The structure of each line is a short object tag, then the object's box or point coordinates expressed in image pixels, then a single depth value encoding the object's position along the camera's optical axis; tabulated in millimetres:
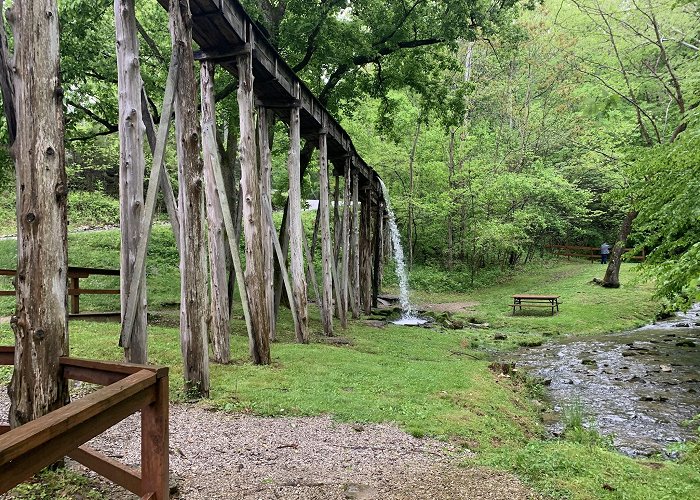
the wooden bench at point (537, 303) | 16422
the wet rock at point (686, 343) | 11852
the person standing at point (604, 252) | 27984
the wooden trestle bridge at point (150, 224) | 2199
